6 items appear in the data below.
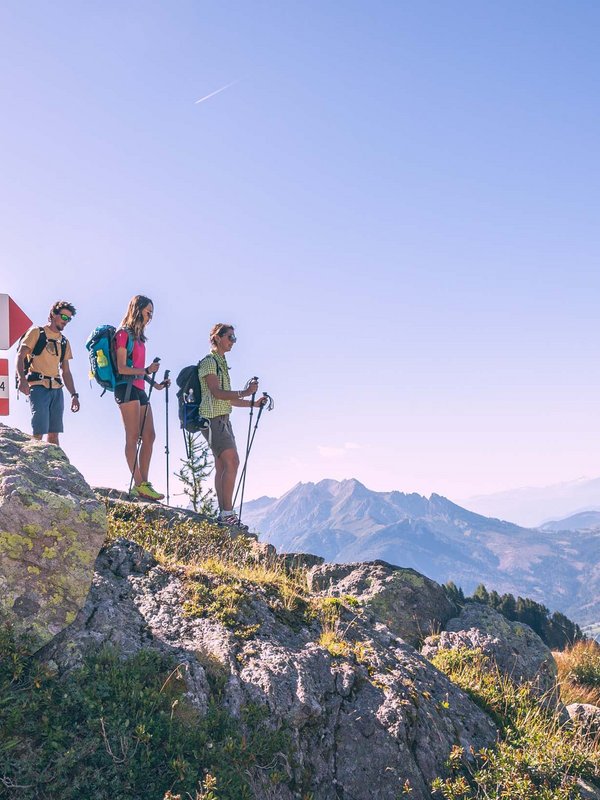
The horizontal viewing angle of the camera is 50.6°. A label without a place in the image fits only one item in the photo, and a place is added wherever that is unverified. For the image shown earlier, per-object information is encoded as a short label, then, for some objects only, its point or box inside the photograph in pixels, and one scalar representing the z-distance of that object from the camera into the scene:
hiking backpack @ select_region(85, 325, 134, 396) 10.86
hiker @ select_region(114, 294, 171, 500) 10.65
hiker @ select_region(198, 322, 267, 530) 11.34
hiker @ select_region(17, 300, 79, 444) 10.81
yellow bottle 10.84
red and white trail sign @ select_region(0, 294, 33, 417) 9.33
